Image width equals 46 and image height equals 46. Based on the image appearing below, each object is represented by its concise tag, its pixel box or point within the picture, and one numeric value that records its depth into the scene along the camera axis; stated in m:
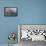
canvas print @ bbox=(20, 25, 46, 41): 3.14
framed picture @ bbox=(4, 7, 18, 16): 3.28
